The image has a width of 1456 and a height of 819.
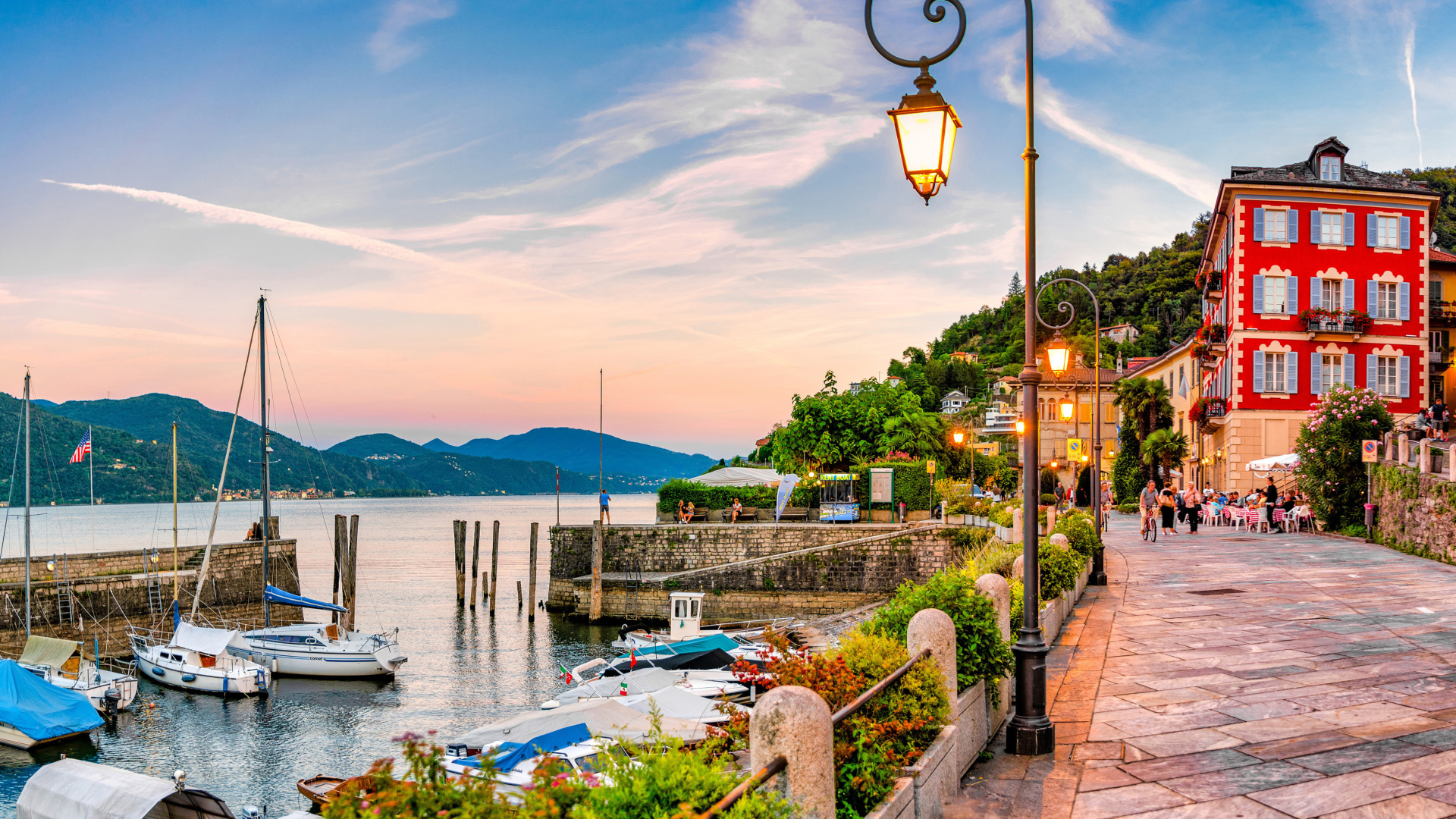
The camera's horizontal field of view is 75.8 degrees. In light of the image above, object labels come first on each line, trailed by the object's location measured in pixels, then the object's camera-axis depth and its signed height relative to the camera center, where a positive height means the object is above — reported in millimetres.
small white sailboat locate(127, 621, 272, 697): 29172 -7244
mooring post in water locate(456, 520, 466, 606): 47156 -6405
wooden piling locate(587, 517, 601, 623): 41688 -6024
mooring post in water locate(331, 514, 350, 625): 43469 -4568
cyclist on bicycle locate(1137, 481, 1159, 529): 31594 -1926
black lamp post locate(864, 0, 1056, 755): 7352 +512
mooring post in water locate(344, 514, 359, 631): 38625 -5476
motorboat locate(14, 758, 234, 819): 13734 -5322
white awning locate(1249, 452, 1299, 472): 35541 -571
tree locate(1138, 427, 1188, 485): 55781 -56
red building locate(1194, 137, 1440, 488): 40938 +6891
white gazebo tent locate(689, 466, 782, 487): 46281 -1717
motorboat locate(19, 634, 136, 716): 26047 -6790
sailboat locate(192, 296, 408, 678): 31078 -7051
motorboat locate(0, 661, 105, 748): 23141 -6923
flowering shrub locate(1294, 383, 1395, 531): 29312 +21
